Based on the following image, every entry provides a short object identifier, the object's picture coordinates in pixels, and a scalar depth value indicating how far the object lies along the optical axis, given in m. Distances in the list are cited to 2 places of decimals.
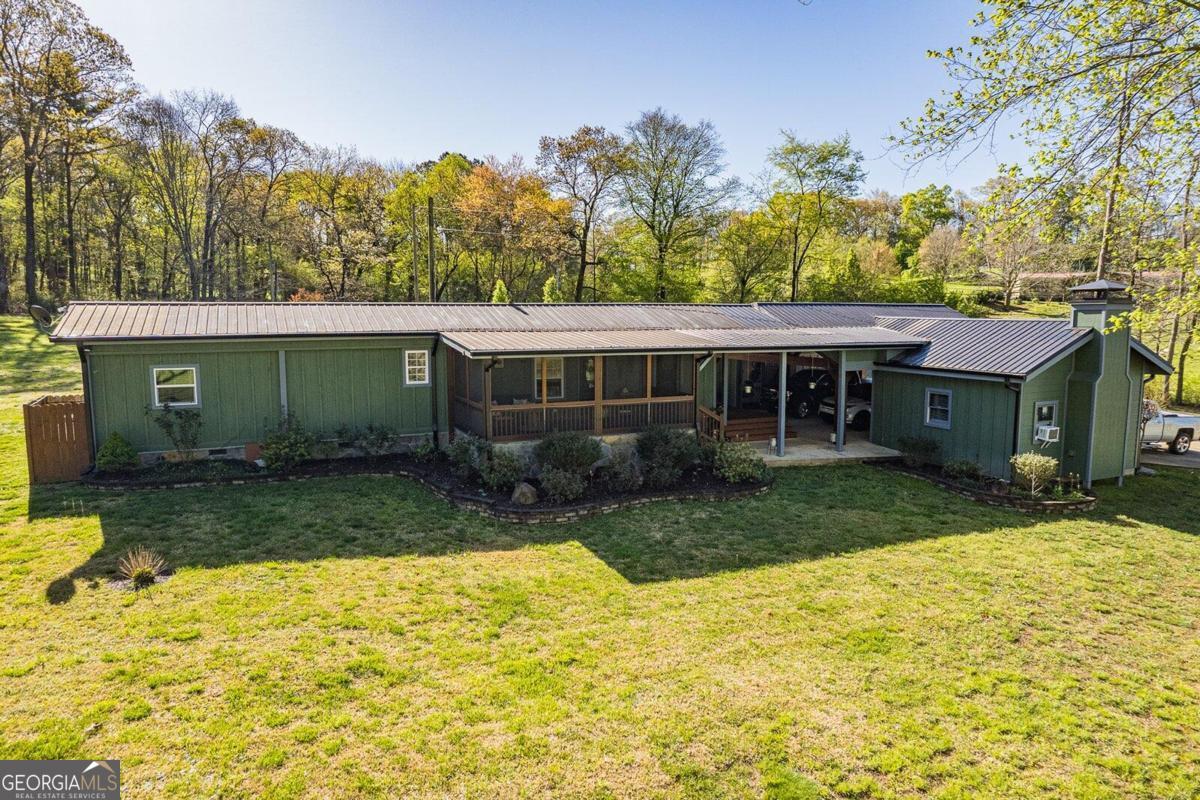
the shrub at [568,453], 12.17
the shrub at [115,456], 11.70
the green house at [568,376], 12.44
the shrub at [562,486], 11.43
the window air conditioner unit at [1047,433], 13.45
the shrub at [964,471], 13.63
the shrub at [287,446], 12.62
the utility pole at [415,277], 24.40
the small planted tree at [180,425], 12.31
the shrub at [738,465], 12.94
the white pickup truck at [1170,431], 17.25
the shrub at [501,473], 11.77
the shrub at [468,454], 12.32
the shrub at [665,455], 12.55
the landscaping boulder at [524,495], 11.26
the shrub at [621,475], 12.29
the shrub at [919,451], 14.53
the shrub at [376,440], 13.66
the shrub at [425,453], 13.67
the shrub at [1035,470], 12.49
